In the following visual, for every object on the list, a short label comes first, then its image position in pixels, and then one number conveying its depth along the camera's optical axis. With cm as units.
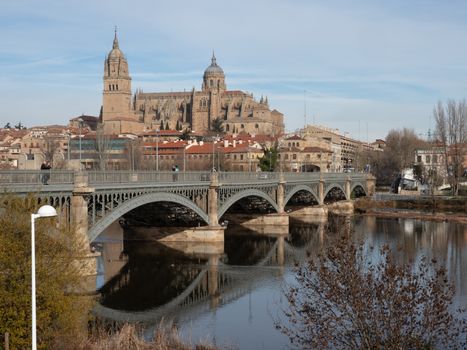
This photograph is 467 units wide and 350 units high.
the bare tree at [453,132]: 9362
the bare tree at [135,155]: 9950
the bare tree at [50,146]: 9662
